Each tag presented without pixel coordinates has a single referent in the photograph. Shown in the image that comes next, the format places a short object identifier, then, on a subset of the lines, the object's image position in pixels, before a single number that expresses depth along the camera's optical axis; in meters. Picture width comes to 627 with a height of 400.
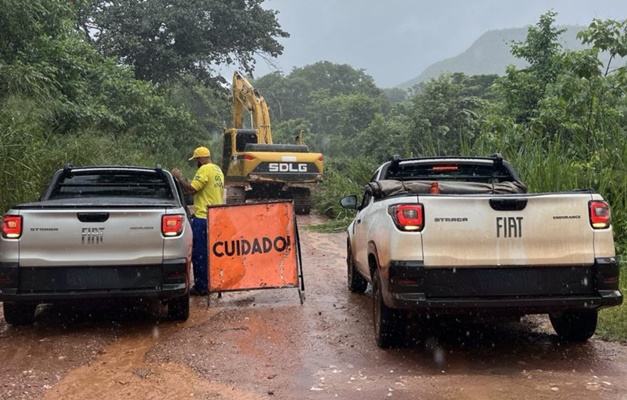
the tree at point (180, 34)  29.14
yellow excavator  17.64
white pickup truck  4.82
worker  8.02
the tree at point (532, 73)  19.17
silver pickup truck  5.68
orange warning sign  7.36
